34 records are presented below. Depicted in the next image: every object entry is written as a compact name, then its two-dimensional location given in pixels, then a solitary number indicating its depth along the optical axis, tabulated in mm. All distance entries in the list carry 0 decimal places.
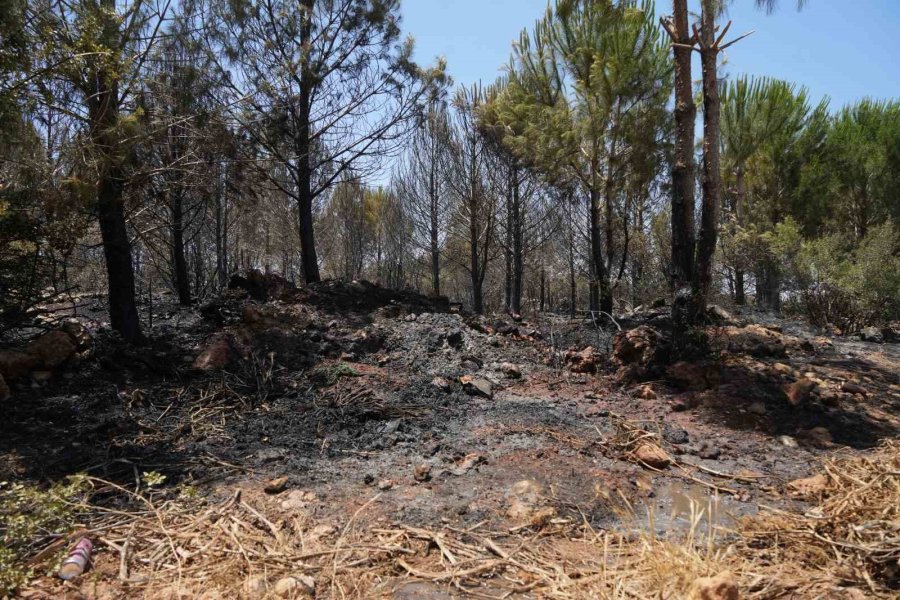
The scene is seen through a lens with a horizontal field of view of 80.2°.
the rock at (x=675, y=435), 4051
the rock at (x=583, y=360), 6181
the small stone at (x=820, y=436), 3981
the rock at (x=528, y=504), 2787
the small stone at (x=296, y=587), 2174
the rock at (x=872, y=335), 8858
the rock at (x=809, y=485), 3047
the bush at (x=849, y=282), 10312
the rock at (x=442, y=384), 5238
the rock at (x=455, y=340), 6793
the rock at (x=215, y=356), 5500
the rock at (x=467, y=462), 3443
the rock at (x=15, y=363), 4598
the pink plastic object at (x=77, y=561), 2299
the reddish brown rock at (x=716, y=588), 1894
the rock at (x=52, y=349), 4918
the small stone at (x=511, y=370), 5969
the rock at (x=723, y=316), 7190
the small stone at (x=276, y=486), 3111
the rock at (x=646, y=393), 5195
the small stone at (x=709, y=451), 3788
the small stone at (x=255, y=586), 2182
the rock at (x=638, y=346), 5789
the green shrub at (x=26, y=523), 2125
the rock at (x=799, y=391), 4566
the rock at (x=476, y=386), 5258
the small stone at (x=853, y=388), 4961
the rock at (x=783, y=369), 5355
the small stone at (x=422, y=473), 3303
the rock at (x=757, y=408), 4543
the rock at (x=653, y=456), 3594
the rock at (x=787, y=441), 3994
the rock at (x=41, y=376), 4789
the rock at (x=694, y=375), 5262
